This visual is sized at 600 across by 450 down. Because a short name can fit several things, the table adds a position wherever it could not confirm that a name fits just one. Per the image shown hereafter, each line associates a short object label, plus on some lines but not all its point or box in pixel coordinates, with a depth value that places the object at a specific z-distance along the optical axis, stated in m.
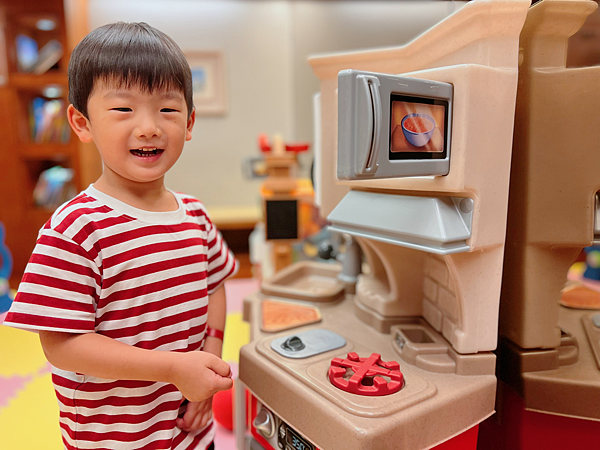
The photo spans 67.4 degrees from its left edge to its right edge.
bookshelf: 2.16
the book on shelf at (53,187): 2.05
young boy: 0.49
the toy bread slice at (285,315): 0.85
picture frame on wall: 2.92
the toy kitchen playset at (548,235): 0.63
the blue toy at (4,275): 1.16
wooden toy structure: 1.34
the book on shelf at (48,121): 2.10
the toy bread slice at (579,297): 0.97
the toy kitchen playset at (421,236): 0.53
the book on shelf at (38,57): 2.22
